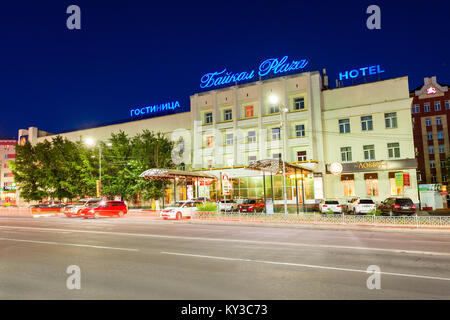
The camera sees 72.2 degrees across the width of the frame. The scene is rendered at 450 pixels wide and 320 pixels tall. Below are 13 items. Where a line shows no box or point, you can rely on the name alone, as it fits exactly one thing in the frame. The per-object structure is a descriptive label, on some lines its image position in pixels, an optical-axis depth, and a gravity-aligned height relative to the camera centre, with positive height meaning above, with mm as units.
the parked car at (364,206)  25812 -1784
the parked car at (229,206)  31962 -1638
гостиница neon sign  51422 +14209
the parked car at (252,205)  31094 -1651
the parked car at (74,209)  31422 -1376
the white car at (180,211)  25891 -1604
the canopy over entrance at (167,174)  30078 +1777
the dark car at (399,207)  24062 -1862
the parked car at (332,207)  28516 -1909
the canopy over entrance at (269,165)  26383 +2013
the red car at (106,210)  30375 -1523
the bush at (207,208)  26969 -1528
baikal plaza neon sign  41250 +16412
